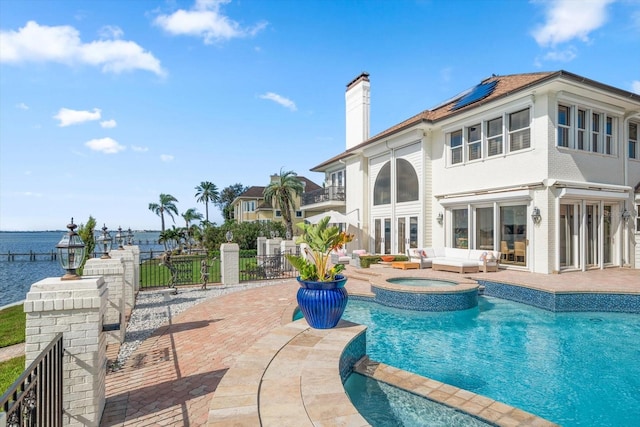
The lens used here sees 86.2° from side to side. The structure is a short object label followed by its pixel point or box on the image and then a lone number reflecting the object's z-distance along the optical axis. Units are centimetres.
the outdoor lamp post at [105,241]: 890
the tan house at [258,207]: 4450
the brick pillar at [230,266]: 1391
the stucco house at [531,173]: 1301
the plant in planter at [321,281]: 588
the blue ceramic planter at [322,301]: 586
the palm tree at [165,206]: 6794
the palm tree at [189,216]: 5647
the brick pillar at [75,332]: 370
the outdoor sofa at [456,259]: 1352
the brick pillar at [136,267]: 1218
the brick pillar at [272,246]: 2247
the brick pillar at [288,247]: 1919
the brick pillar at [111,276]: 755
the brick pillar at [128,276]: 996
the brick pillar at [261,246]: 2573
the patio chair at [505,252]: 1434
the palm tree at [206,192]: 6788
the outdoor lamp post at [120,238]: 1230
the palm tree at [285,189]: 3472
